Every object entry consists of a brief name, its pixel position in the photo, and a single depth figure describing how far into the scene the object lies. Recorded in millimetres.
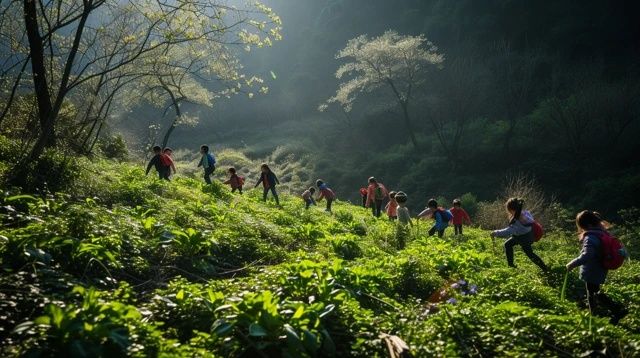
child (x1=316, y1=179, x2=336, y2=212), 18172
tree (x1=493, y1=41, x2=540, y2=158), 31375
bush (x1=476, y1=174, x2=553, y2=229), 19219
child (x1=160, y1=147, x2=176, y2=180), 15125
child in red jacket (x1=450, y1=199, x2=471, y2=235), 14703
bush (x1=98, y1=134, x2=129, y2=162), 20394
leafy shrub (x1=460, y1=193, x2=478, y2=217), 23428
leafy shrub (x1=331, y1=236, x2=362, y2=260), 8719
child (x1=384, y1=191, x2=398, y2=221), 16531
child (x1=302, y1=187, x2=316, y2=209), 17947
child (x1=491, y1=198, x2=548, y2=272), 8680
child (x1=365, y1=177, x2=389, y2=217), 18266
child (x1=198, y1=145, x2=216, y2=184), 16281
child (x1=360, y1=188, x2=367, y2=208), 22255
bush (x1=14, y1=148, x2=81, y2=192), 7902
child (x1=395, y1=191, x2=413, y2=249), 11026
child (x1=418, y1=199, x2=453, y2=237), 12938
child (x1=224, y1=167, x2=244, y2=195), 17453
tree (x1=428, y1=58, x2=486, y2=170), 32781
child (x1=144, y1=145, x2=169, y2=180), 14977
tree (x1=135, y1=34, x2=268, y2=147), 17728
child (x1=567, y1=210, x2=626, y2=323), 6230
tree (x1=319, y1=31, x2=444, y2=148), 35812
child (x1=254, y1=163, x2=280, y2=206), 16578
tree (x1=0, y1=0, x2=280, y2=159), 8234
